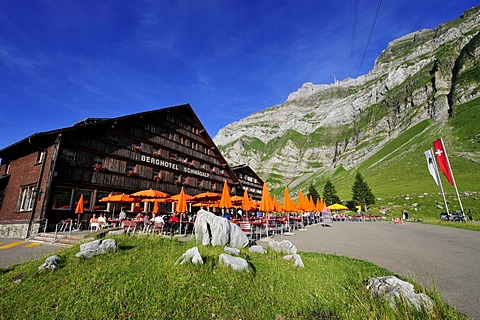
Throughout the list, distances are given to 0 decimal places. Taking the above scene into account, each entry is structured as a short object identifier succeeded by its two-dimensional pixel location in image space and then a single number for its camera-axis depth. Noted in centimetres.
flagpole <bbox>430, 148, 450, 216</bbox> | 2821
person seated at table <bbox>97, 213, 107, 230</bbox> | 1750
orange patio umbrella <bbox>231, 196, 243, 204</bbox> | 2435
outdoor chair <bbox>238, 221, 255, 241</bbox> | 1437
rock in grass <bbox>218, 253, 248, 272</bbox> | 646
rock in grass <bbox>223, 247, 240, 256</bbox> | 814
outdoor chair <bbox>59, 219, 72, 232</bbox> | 1742
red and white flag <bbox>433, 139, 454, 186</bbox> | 2612
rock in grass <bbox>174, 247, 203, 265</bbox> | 651
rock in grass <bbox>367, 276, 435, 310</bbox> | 426
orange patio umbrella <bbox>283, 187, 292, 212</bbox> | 2142
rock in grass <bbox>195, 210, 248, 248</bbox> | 1003
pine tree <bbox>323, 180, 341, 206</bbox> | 7225
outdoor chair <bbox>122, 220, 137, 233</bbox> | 1521
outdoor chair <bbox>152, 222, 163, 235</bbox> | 1545
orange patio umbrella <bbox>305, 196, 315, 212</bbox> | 2795
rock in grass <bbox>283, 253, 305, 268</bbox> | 767
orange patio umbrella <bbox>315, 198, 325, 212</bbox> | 3743
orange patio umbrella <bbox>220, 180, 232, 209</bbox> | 1678
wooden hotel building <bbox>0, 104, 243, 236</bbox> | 1825
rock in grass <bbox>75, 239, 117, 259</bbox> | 730
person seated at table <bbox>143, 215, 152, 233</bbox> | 1592
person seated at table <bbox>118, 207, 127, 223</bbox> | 1926
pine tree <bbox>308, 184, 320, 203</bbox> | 7738
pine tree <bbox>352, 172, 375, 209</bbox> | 6000
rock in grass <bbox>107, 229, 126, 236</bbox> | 1202
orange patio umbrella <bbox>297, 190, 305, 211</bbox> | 2668
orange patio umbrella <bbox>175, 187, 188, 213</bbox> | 1608
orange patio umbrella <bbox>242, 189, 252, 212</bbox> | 1791
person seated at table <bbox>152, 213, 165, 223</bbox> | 1556
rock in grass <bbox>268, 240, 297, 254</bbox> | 905
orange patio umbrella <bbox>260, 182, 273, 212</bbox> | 1612
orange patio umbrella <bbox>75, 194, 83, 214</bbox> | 1688
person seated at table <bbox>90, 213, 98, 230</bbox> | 1734
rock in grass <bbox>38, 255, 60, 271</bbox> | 630
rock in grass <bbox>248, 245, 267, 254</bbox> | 934
